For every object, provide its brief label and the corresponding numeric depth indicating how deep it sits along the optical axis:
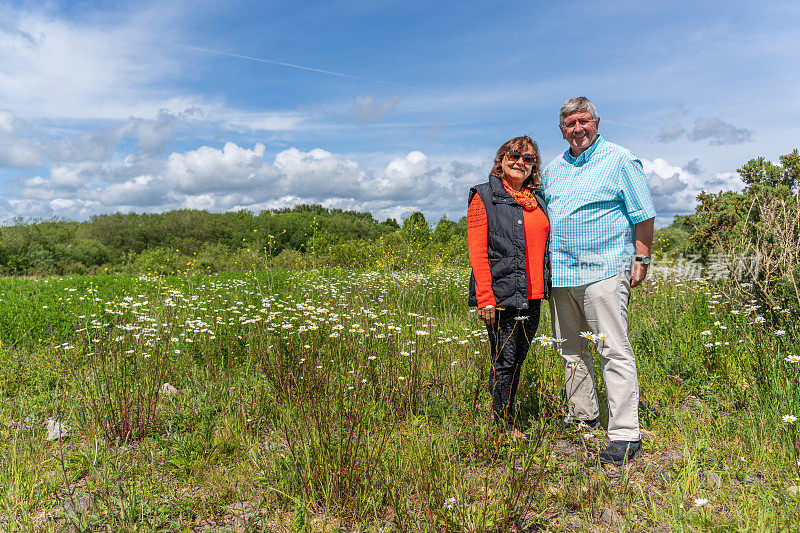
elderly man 2.92
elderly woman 2.88
